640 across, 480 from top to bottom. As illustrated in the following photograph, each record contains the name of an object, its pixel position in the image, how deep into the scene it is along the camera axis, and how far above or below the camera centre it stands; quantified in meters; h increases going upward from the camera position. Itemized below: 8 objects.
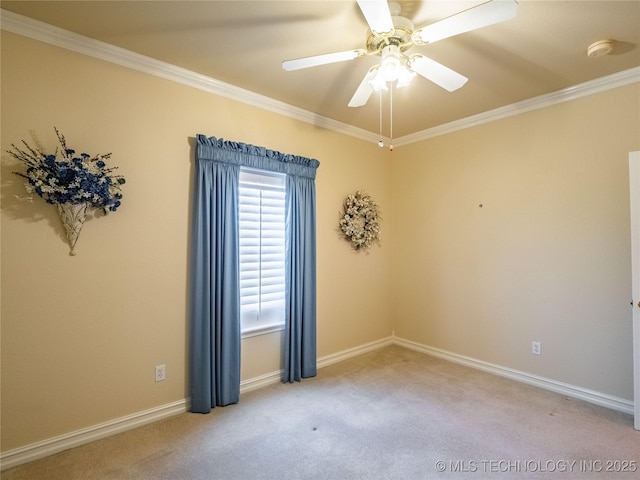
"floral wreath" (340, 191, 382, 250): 3.80 +0.37
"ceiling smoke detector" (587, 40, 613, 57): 2.25 +1.39
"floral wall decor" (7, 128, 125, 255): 2.03 +0.45
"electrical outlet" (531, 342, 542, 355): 3.13 -0.91
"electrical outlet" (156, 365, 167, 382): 2.55 -0.93
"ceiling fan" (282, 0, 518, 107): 1.52 +1.11
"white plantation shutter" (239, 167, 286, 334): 3.03 +0.02
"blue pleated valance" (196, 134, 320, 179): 2.72 +0.86
